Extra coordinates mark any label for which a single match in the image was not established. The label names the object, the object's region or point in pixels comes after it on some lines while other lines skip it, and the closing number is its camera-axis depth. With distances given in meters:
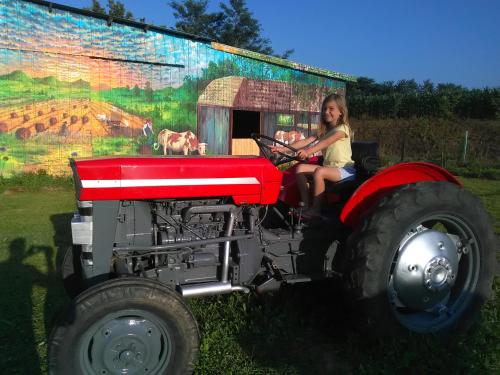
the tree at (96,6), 30.50
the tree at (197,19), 39.97
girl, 3.27
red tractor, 2.30
